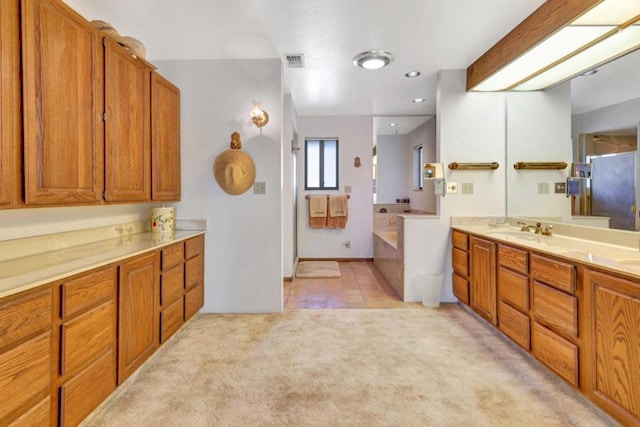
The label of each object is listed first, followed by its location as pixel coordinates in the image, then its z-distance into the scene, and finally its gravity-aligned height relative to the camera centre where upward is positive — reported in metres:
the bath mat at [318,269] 4.42 -0.87
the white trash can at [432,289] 3.15 -0.79
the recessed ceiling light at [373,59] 2.80 +1.37
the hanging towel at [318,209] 5.04 +0.01
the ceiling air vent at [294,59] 2.85 +1.39
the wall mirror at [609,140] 2.02 +0.48
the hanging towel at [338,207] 5.05 +0.04
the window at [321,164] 5.25 +0.75
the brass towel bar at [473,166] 3.14 +0.43
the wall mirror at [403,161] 5.22 +0.92
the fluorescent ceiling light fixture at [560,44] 1.90 +1.15
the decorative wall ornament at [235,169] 2.77 +0.37
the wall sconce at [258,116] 2.82 +0.84
